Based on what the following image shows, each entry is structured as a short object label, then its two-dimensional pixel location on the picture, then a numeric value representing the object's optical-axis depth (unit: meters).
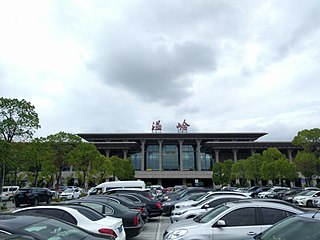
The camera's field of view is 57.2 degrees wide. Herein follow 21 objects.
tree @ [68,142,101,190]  35.15
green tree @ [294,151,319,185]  37.97
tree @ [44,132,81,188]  33.58
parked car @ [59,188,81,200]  34.19
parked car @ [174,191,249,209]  14.56
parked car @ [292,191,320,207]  23.44
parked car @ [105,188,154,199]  19.93
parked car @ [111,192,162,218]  15.65
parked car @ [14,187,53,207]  24.06
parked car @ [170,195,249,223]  11.70
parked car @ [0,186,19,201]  32.56
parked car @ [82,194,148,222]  12.38
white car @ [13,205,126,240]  6.89
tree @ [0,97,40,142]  23.45
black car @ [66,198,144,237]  9.40
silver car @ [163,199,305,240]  6.77
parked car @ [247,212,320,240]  4.25
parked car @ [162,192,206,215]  17.88
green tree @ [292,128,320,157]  37.94
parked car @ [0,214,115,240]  3.96
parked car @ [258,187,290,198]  31.92
